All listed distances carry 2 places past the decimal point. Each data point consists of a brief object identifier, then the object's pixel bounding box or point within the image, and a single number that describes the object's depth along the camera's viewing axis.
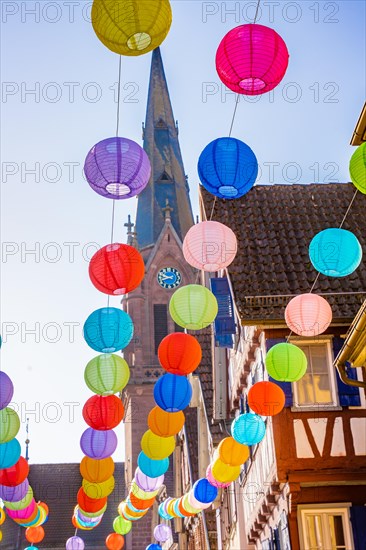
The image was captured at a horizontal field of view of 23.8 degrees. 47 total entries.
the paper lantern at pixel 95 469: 14.57
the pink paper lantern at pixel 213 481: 14.43
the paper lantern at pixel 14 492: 15.74
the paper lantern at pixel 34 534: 21.00
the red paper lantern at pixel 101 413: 13.00
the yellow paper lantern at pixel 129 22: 7.11
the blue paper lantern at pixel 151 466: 14.98
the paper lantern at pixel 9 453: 13.75
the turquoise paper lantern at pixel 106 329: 11.44
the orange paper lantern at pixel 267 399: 12.07
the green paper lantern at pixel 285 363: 11.72
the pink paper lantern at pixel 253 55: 7.92
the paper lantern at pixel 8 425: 13.34
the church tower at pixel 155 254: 49.12
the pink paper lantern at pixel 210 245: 10.53
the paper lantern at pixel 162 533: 24.20
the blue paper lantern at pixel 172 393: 12.41
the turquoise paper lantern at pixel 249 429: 12.65
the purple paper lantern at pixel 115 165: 8.84
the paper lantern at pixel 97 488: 15.37
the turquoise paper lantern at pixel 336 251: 10.00
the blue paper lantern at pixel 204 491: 15.50
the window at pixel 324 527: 12.77
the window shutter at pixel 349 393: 13.30
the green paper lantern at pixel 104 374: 12.41
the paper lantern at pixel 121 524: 21.06
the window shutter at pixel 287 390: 13.30
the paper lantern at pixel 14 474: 14.93
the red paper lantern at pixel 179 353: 11.71
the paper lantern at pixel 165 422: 13.17
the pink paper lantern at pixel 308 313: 11.20
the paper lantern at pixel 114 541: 23.27
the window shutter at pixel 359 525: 12.52
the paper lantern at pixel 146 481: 16.34
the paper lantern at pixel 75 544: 22.17
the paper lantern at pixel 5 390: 12.47
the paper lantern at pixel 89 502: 16.22
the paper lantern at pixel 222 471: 13.77
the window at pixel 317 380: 13.48
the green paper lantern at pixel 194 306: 11.13
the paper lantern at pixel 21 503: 16.88
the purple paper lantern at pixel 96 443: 13.98
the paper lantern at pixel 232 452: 13.41
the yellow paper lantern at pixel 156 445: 14.11
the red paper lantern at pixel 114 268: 10.45
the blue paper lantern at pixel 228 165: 9.16
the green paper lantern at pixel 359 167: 8.53
